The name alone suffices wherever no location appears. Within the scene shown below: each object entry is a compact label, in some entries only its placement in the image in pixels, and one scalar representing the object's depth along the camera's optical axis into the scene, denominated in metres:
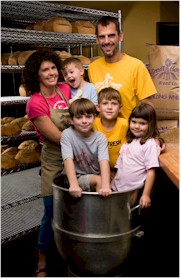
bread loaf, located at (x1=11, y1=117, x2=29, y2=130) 2.96
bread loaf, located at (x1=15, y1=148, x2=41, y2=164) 2.87
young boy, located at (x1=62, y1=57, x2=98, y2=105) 1.87
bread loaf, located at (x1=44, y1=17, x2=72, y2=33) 2.96
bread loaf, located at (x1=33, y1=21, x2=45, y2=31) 3.03
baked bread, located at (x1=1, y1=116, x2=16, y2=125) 3.08
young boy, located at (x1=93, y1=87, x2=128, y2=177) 1.65
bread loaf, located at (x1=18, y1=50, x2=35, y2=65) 2.97
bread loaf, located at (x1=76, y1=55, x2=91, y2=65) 3.24
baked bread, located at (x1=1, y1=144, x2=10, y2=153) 3.06
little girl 1.56
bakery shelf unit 2.62
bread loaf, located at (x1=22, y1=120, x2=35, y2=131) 2.98
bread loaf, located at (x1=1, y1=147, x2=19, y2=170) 2.78
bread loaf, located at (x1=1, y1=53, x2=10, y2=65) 3.15
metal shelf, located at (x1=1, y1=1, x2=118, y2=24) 2.65
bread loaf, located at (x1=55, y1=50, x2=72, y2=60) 3.06
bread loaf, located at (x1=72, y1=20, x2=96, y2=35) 3.21
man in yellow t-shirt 1.87
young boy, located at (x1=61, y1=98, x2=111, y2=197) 1.53
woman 1.69
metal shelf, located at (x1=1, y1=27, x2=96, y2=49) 2.61
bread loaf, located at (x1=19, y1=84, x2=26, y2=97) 2.83
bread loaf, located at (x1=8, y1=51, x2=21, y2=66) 3.05
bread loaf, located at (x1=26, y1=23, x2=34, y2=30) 3.18
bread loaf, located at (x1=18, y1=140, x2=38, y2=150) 2.97
